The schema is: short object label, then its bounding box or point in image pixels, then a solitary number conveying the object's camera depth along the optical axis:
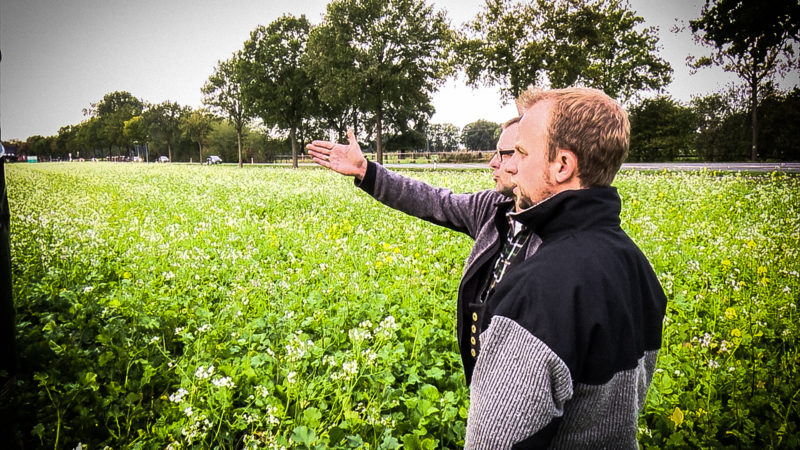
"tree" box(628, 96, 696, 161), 49.12
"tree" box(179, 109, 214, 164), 77.38
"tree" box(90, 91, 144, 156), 94.88
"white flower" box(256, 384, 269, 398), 2.58
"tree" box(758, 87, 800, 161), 43.38
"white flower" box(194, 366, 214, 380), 2.53
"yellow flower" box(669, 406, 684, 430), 2.55
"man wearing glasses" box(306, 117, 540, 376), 2.03
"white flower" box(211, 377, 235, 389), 2.53
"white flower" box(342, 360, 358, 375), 2.69
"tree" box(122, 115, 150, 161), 88.62
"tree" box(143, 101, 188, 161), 79.44
